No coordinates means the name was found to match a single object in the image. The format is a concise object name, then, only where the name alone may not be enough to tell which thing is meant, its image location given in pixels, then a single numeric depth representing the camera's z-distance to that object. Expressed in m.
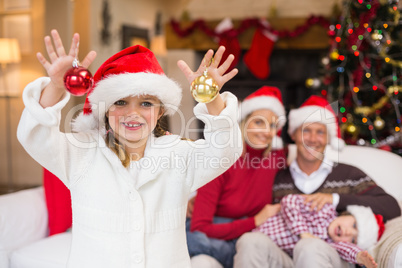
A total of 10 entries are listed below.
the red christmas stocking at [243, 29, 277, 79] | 4.31
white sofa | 1.82
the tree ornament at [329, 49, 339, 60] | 3.33
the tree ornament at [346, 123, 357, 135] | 3.23
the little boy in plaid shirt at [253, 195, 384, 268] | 1.75
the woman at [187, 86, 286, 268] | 1.86
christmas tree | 3.13
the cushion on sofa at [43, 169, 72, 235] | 2.06
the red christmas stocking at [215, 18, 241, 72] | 4.34
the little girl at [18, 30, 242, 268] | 1.15
